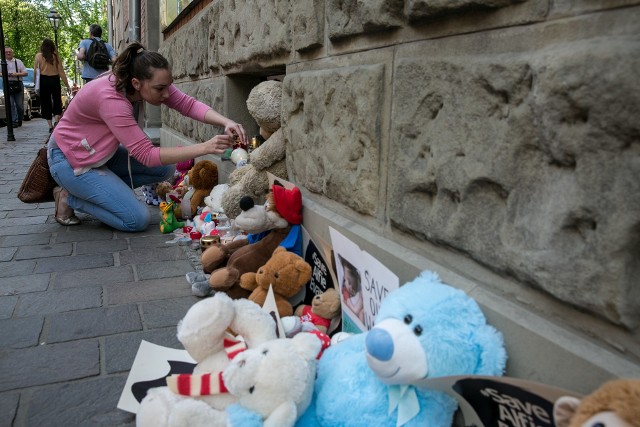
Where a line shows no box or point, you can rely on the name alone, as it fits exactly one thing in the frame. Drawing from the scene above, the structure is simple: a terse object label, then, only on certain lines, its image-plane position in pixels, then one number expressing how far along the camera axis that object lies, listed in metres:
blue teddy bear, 1.22
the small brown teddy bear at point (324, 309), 2.06
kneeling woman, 3.67
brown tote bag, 4.28
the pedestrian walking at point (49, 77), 11.05
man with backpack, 8.64
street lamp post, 23.64
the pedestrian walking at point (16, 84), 14.13
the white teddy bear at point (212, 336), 1.51
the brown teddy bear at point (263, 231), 2.49
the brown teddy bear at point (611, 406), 0.80
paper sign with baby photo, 1.71
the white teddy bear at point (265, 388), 1.34
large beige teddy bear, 2.86
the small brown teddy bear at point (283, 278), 2.21
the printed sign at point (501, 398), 1.02
